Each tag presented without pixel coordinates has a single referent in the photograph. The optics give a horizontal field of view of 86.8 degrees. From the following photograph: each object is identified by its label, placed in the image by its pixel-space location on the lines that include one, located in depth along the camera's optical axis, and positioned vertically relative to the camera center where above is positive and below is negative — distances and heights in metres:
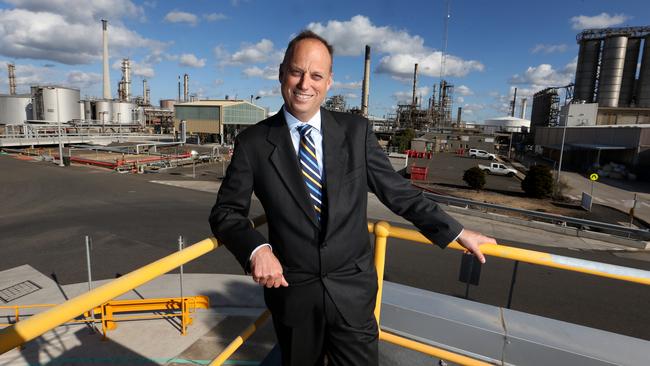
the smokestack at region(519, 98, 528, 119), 148.43 +18.39
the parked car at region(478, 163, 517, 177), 34.56 -2.24
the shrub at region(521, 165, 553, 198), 22.94 -2.18
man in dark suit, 1.89 -0.44
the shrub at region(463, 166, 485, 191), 24.94 -2.28
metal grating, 8.03 -4.00
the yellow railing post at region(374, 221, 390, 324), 2.34 -0.71
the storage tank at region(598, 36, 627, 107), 56.34 +13.78
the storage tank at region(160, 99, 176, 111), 120.07 +9.72
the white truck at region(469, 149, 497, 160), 50.88 -1.17
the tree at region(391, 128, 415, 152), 55.80 +0.47
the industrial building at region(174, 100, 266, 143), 60.28 +2.77
